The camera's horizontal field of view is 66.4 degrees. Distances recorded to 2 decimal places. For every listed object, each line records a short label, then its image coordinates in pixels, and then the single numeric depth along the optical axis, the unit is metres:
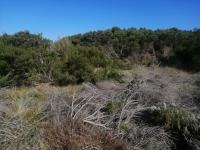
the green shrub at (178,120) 3.59
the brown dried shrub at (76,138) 3.00
